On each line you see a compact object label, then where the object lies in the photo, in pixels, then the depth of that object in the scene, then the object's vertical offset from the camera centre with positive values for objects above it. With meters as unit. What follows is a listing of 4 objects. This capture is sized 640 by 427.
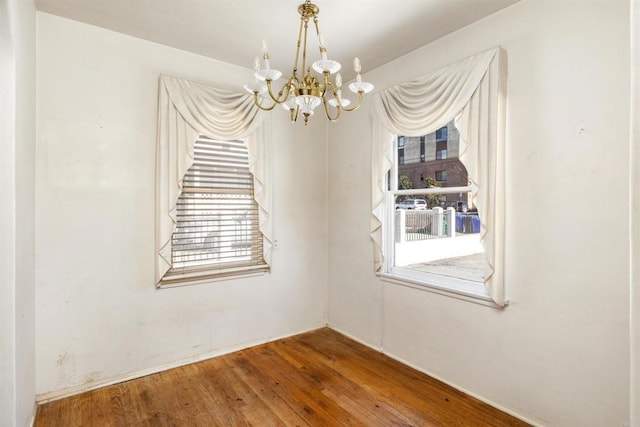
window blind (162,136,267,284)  3.01 -0.06
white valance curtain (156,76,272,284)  2.82 +0.73
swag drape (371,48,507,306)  2.32 +0.69
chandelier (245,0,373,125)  1.67 +0.66
